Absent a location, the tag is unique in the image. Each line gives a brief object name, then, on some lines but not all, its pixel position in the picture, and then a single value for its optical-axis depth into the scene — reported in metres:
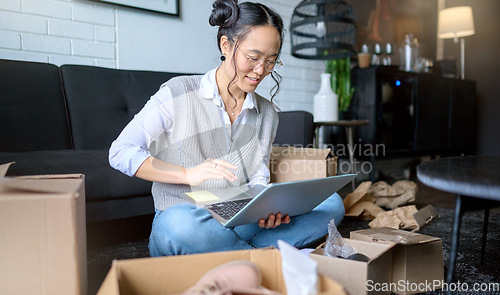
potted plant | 3.04
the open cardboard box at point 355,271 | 0.84
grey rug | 1.18
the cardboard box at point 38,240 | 0.63
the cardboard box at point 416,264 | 1.03
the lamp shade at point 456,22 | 3.83
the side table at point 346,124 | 2.52
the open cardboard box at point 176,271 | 0.63
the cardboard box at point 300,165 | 1.48
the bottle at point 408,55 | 3.57
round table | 0.71
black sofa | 1.42
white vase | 2.74
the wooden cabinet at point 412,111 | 3.02
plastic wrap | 1.02
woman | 1.00
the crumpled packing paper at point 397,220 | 1.77
